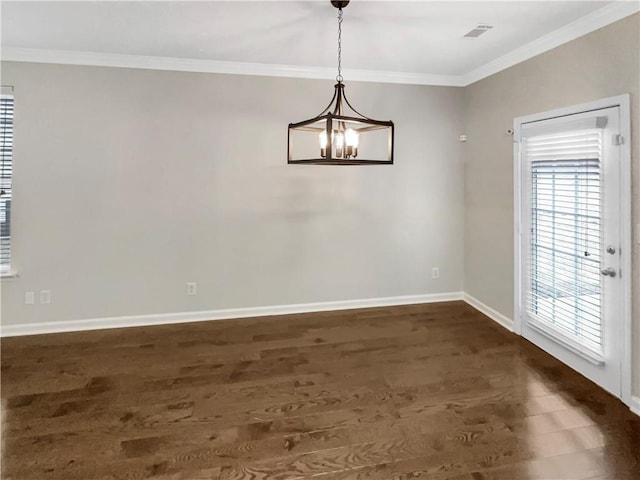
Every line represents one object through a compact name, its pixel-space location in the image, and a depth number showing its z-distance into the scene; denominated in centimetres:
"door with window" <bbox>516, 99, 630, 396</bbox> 282
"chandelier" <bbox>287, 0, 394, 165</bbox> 219
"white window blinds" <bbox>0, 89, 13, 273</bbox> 383
